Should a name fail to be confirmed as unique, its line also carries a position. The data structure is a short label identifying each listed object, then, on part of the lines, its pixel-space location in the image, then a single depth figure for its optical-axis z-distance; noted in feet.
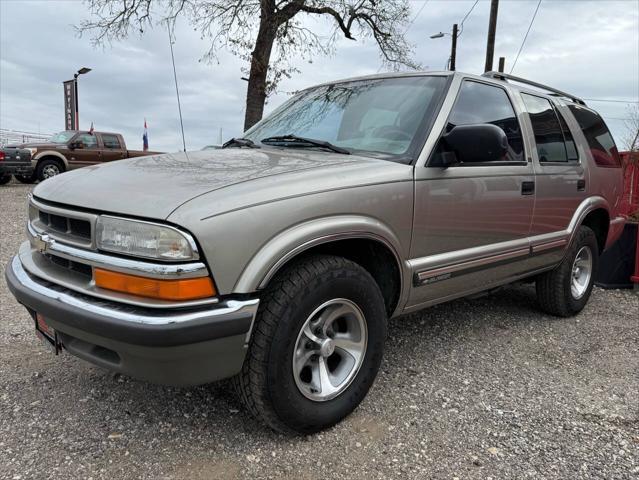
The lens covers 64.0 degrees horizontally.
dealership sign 62.31
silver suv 6.32
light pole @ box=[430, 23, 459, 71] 71.42
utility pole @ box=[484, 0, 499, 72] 52.78
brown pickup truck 47.55
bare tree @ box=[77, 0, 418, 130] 42.24
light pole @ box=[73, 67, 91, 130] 61.93
